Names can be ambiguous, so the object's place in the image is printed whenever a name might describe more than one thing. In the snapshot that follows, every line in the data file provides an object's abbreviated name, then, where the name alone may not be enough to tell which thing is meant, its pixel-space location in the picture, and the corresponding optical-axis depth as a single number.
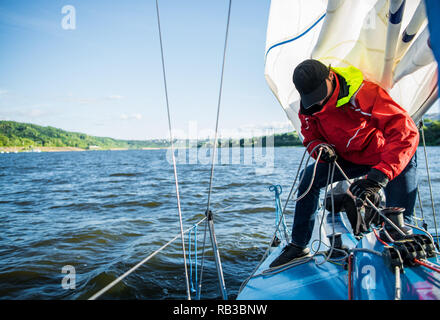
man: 1.80
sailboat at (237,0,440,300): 1.58
